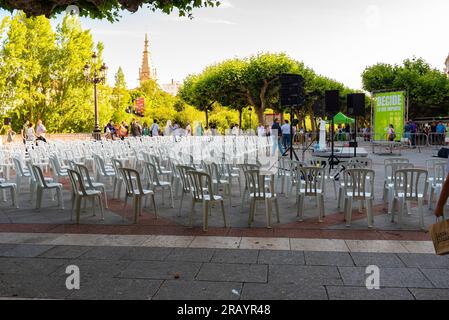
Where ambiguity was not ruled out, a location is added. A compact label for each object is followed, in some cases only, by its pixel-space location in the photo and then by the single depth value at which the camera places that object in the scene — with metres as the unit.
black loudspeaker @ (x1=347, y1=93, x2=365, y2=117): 11.60
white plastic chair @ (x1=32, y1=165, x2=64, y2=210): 7.20
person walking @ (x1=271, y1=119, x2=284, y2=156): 17.84
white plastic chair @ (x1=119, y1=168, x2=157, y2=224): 6.48
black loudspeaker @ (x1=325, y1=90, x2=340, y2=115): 11.61
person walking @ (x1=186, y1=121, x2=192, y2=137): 25.23
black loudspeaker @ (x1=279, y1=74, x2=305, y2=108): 11.41
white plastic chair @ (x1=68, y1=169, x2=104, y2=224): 6.43
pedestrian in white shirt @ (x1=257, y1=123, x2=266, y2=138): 22.27
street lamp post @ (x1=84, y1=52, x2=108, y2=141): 20.00
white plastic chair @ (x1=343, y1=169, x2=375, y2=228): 6.09
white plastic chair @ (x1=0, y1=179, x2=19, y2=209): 7.65
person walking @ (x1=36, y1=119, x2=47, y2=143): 18.08
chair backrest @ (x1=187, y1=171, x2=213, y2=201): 5.87
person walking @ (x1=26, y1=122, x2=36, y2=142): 18.05
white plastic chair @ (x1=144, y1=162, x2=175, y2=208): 7.37
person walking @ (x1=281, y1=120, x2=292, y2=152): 19.52
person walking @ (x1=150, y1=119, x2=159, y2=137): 23.47
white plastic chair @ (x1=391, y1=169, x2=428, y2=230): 5.97
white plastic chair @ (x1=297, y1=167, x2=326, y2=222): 6.54
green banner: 23.27
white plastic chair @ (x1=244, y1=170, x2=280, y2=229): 6.10
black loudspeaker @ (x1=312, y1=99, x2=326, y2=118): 18.87
